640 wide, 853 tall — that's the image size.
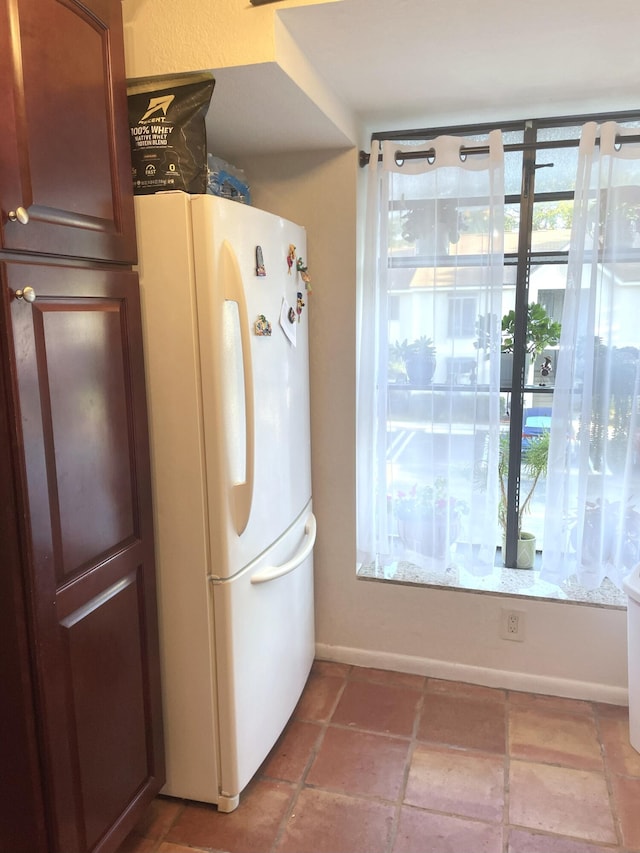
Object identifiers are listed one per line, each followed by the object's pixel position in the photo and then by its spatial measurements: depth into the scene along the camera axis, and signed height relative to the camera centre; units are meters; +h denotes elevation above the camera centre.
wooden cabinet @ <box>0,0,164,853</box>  1.16 -0.22
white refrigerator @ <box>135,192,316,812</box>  1.53 -0.35
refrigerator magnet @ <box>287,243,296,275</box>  1.95 +0.25
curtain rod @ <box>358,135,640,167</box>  2.02 +0.62
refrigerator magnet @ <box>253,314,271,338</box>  1.70 +0.03
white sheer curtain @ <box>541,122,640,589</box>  1.97 -0.18
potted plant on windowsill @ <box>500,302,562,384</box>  2.24 +0.01
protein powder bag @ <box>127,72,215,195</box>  1.49 +0.51
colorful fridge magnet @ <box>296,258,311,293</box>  2.05 +0.22
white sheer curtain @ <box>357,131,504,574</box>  2.10 -0.08
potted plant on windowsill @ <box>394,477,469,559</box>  2.26 -0.68
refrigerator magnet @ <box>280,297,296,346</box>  1.88 +0.05
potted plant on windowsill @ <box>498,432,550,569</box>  2.34 -0.53
